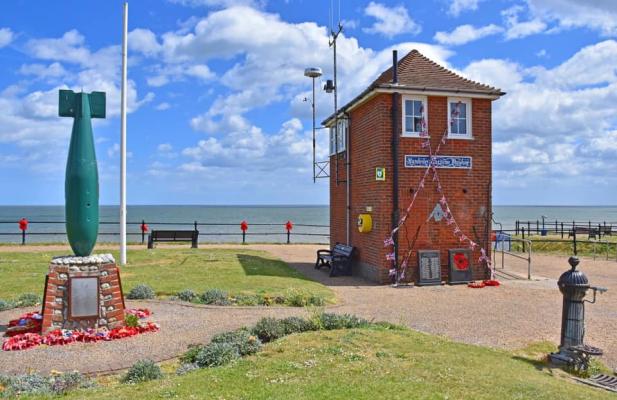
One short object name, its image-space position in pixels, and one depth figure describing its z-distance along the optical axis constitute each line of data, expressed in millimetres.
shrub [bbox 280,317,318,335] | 7670
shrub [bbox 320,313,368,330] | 7794
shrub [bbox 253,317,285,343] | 7488
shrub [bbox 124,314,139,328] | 8384
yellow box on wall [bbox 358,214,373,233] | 14102
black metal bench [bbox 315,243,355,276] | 15121
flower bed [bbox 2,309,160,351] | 7430
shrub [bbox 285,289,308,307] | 10284
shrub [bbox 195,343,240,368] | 6273
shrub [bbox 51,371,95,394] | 5425
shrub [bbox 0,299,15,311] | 9711
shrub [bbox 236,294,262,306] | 10320
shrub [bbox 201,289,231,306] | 10332
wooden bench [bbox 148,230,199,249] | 21797
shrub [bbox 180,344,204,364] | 6620
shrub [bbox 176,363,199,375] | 5977
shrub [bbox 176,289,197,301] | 10672
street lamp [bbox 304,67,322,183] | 17094
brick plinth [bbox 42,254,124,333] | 7992
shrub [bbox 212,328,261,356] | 6676
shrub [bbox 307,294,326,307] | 10315
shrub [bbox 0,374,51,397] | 5296
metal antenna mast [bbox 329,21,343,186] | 16750
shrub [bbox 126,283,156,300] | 10844
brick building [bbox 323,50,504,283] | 13516
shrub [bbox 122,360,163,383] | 5719
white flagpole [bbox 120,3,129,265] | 14375
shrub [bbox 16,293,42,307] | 10039
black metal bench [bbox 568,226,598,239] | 28172
